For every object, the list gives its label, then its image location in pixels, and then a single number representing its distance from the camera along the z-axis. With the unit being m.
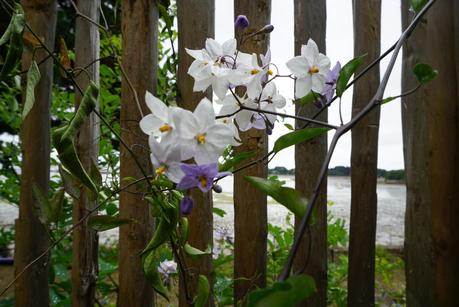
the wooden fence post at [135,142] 0.94
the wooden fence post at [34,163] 0.95
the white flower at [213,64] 0.50
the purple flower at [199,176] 0.34
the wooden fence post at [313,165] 1.14
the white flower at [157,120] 0.37
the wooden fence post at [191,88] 0.95
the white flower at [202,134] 0.36
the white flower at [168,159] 0.35
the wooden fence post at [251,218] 1.08
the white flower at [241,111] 0.51
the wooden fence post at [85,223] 0.94
